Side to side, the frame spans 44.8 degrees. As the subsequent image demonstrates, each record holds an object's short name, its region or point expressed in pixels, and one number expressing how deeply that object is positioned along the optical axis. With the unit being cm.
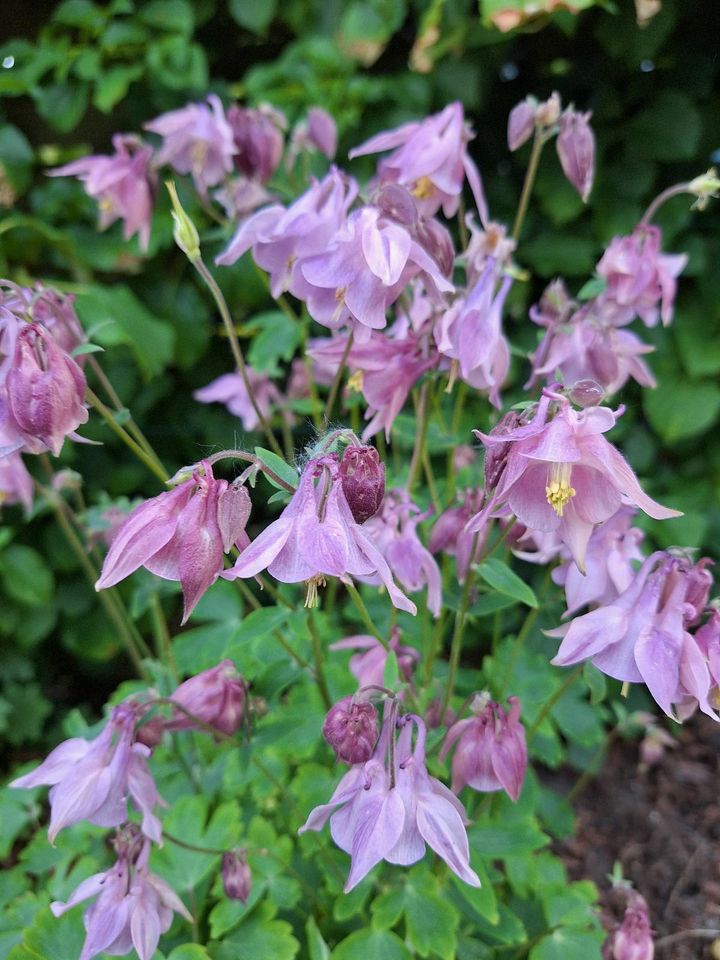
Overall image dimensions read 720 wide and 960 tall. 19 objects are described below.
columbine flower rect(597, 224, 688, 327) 30
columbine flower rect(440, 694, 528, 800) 25
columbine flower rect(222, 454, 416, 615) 18
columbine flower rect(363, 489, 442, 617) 27
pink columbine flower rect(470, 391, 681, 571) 19
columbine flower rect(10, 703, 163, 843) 23
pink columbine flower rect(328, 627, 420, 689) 28
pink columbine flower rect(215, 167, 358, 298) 25
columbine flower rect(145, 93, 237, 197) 35
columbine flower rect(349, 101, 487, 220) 27
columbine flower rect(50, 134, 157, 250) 35
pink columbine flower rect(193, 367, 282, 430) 37
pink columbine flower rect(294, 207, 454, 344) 22
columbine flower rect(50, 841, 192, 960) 24
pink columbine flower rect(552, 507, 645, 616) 26
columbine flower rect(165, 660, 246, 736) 26
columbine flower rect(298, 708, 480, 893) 20
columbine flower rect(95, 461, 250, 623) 19
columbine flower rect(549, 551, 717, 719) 20
